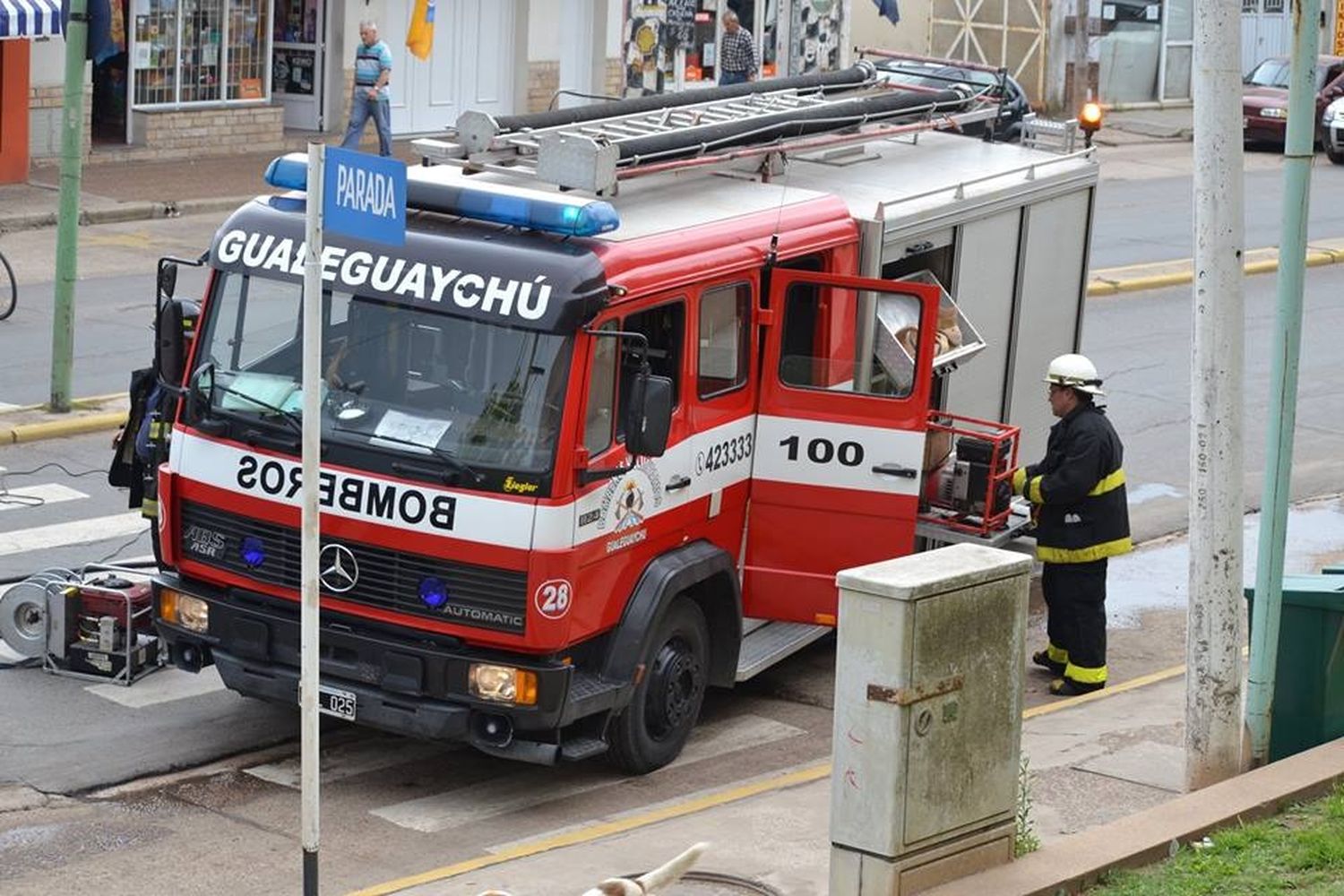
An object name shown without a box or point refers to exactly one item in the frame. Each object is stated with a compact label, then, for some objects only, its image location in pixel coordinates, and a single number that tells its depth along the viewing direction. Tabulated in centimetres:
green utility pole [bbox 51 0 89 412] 1572
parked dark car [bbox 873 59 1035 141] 1450
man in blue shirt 2736
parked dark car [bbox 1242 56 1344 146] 3716
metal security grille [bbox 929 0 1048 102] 3966
